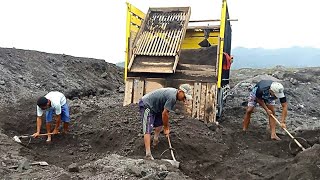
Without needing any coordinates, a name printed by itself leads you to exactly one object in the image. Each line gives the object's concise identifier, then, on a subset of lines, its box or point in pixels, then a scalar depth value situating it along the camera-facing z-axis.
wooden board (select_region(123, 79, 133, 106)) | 5.84
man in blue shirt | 4.78
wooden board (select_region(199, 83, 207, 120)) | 5.56
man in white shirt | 4.53
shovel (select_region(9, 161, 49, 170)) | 3.27
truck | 5.57
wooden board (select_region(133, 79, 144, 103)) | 5.80
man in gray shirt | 3.87
